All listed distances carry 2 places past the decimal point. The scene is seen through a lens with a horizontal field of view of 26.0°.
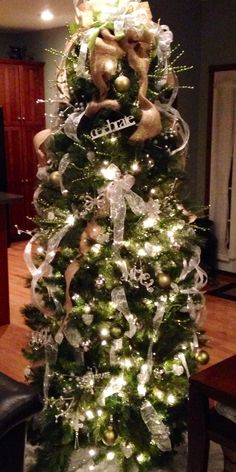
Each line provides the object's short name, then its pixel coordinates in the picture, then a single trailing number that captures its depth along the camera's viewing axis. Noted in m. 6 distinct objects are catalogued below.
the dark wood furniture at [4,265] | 3.80
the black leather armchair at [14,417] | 1.44
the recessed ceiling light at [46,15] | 5.45
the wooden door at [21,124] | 6.41
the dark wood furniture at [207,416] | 1.54
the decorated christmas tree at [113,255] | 1.92
